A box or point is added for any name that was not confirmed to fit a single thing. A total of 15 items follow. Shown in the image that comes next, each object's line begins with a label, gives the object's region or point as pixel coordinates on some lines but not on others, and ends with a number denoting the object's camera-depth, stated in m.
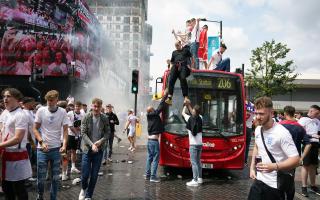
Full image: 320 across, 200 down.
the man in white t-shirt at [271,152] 2.65
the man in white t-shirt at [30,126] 4.10
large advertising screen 24.30
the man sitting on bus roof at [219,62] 8.16
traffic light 11.73
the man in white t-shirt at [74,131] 6.81
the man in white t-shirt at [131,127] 11.98
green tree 20.66
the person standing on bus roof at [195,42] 6.33
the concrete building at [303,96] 34.90
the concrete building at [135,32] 71.41
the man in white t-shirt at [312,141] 5.94
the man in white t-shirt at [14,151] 3.42
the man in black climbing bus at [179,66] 5.61
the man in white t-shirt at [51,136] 4.34
